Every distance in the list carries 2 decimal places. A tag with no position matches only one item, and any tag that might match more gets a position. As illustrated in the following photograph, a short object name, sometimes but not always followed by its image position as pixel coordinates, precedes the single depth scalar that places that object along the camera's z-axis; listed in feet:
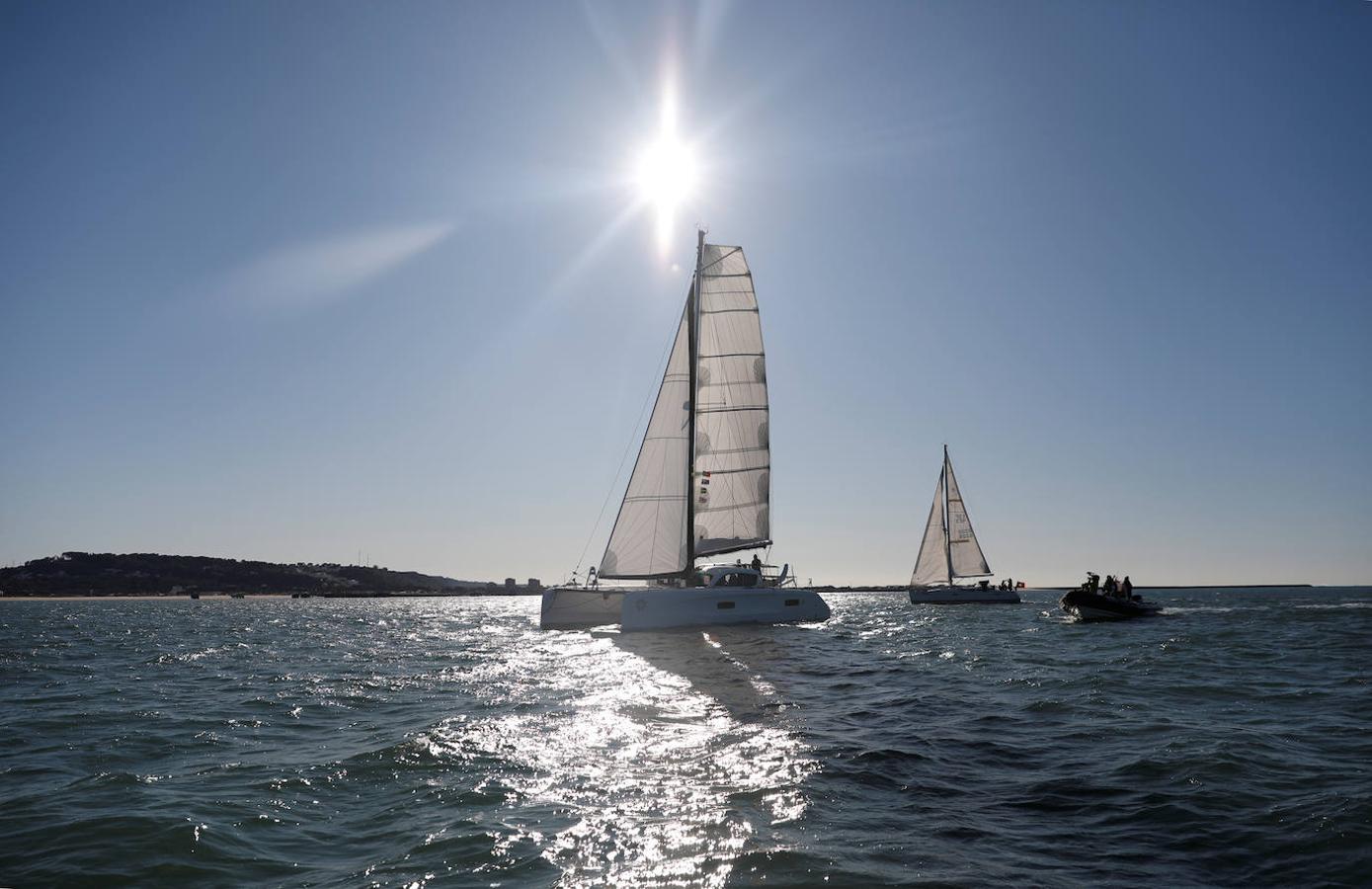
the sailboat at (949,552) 228.22
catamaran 114.52
